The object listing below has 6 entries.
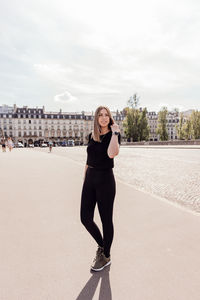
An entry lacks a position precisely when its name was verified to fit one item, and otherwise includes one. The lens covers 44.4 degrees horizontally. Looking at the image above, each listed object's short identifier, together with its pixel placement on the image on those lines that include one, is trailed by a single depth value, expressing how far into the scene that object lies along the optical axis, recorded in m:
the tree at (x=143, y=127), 60.62
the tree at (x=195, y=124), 61.41
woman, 2.82
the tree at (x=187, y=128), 62.61
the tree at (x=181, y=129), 64.25
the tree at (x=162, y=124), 62.75
